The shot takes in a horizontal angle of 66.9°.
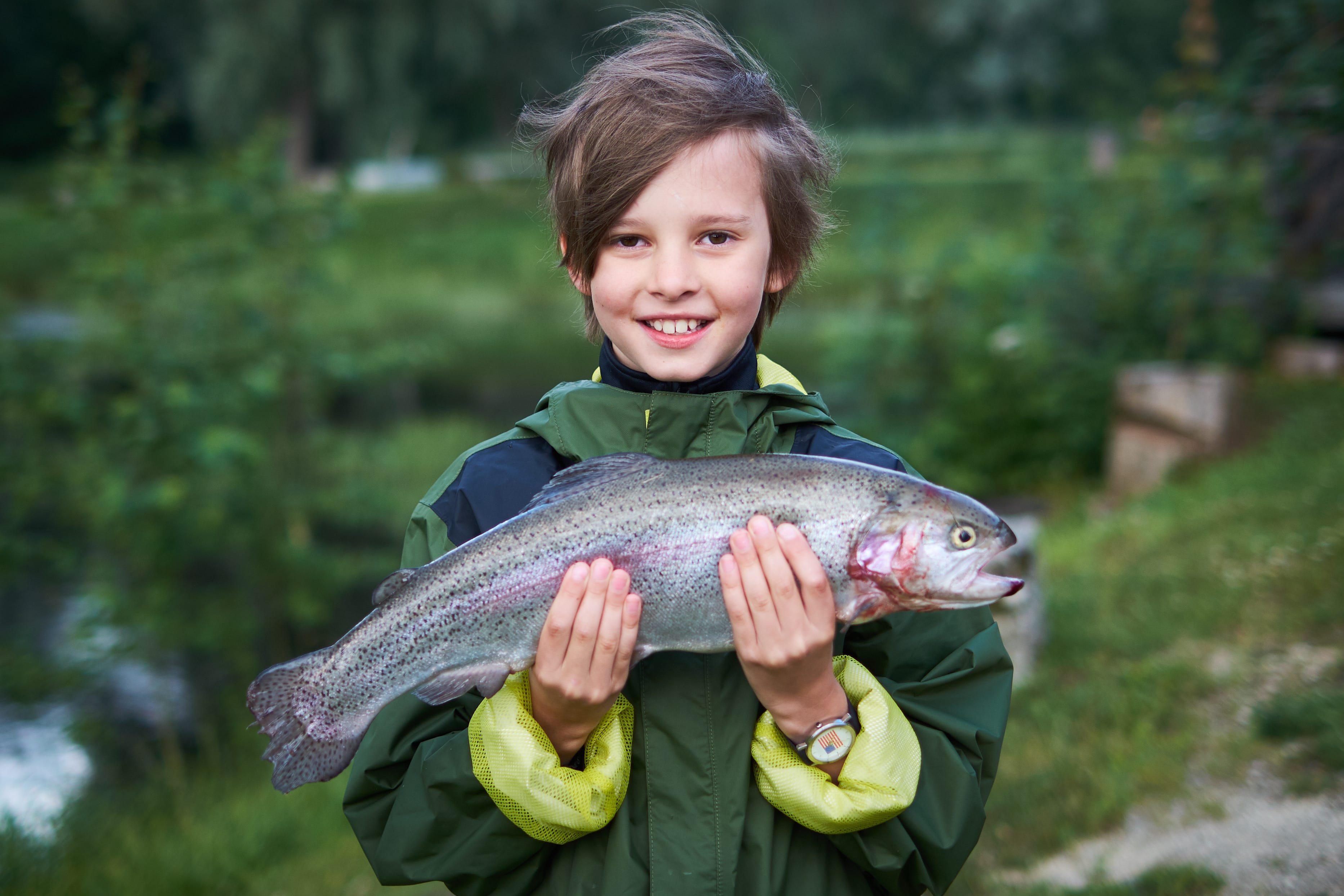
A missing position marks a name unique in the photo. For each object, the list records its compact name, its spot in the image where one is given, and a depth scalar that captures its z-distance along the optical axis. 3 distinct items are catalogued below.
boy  1.62
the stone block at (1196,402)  7.51
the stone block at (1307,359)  7.45
